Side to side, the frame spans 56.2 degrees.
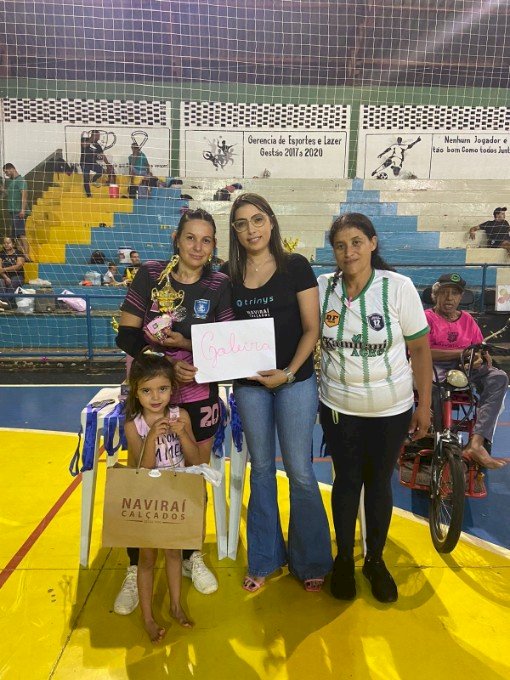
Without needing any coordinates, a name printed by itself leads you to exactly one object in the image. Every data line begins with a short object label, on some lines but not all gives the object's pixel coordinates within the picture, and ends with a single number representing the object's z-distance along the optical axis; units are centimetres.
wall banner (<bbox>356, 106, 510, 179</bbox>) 912
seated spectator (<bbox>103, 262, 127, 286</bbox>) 784
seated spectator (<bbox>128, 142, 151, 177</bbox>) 865
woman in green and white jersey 190
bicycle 231
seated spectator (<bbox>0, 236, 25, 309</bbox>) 752
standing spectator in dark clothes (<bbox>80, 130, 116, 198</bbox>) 865
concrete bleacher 835
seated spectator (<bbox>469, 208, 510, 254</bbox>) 882
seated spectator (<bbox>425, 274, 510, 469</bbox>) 289
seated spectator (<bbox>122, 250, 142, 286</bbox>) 795
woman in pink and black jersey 195
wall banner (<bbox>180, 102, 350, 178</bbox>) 890
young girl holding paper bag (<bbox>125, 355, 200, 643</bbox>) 193
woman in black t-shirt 193
